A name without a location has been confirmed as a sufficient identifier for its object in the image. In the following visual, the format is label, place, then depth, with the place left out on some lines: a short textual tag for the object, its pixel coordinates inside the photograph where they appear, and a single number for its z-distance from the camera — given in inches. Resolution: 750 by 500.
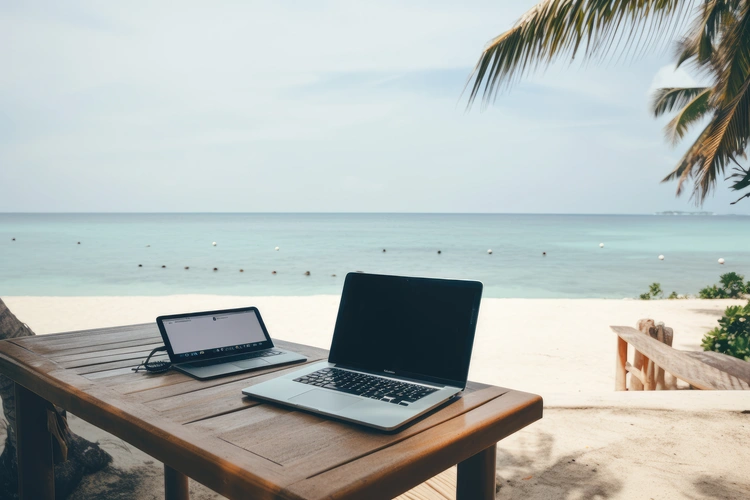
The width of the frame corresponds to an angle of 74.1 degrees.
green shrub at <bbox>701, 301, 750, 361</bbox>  203.4
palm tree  143.0
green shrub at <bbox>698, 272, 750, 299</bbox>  462.0
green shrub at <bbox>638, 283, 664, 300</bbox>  538.7
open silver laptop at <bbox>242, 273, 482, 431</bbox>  46.1
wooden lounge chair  136.3
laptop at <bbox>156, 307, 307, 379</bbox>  61.3
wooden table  33.7
